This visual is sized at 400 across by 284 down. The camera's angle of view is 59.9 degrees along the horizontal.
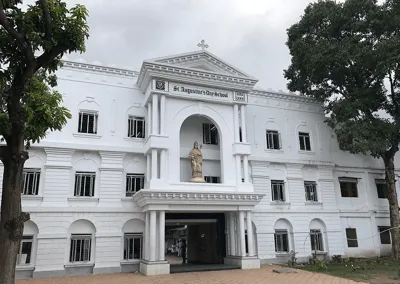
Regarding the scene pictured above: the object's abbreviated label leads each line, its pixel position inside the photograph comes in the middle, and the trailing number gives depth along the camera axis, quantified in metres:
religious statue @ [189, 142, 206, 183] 14.86
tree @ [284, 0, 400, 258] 15.88
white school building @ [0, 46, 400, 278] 13.42
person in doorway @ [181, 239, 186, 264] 18.71
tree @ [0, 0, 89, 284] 5.79
